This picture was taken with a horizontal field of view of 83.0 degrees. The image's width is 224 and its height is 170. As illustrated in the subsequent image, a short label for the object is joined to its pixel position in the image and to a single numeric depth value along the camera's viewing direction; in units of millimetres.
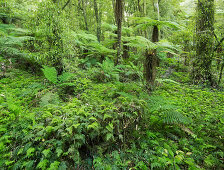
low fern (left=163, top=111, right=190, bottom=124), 2152
